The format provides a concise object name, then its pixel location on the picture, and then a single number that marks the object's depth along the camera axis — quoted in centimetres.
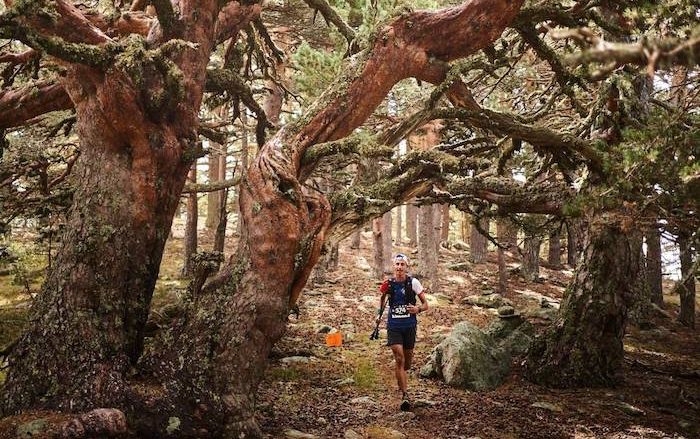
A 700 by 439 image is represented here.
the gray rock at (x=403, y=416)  674
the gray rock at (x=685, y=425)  656
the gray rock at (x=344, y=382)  825
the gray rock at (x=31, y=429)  438
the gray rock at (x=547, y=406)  705
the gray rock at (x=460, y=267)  2231
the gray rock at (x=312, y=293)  1548
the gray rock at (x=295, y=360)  922
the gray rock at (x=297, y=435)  568
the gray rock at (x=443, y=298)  1614
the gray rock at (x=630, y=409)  704
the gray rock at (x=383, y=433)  608
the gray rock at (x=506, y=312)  1134
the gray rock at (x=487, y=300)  1577
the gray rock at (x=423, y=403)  731
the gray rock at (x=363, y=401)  743
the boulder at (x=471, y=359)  841
